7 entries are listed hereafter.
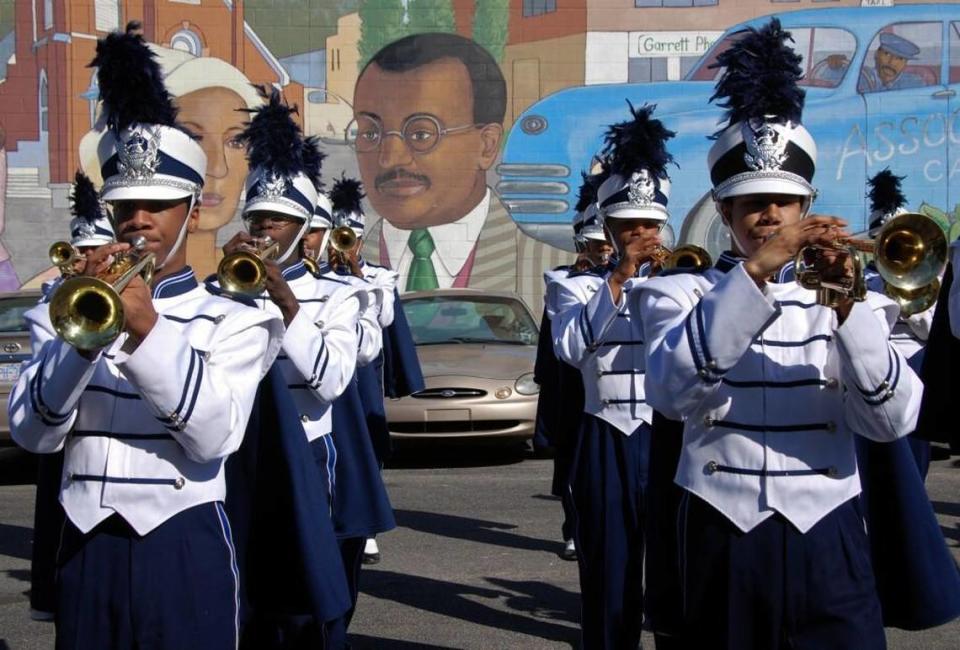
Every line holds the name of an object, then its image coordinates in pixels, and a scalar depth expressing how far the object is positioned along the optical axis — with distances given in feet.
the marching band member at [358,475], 21.07
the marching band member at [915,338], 25.50
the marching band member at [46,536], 13.60
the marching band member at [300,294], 17.87
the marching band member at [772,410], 11.93
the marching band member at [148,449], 11.52
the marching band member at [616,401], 19.84
